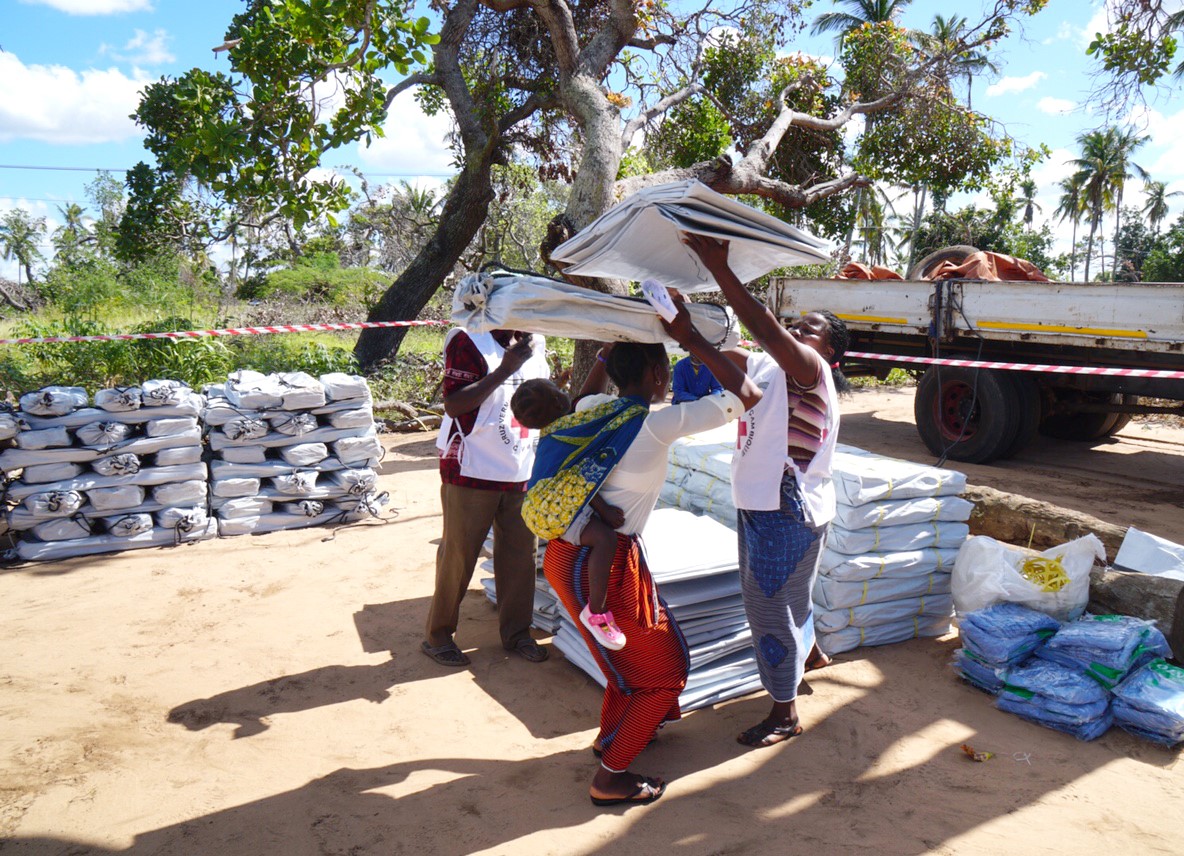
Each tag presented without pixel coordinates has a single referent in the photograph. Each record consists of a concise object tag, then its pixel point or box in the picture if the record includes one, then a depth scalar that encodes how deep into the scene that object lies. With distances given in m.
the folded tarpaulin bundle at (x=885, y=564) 3.89
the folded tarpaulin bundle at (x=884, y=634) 3.95
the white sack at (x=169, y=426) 5.44
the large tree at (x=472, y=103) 6.15
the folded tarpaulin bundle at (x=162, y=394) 5.43
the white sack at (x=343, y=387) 5.96
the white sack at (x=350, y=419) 6.02
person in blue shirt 4.14
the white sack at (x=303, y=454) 5.85
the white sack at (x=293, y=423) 5.81
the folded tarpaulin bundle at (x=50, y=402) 5.17
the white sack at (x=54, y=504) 5.12
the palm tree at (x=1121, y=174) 36.65
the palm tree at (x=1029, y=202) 40.42
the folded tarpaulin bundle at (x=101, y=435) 5.26
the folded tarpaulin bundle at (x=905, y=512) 3.91
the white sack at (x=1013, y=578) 3.74
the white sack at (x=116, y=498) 5.30
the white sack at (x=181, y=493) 5.50
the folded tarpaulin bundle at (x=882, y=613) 3.93
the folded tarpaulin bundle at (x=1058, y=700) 3.26
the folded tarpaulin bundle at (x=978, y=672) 3.57
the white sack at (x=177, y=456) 5.50
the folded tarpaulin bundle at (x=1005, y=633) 3.53
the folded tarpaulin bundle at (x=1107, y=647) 3.34
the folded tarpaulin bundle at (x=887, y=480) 3.92
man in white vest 3.64
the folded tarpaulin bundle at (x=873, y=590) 3.92
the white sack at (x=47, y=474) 5.16
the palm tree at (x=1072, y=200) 39.00
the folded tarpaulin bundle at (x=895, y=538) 3.93
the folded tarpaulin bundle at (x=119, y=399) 5.33
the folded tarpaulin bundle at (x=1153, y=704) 3.12
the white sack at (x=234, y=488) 5.70
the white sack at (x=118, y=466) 5.30
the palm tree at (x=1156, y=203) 39.72
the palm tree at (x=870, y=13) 29.52
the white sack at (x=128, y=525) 5.37
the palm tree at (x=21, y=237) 35.62
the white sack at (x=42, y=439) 5.11
